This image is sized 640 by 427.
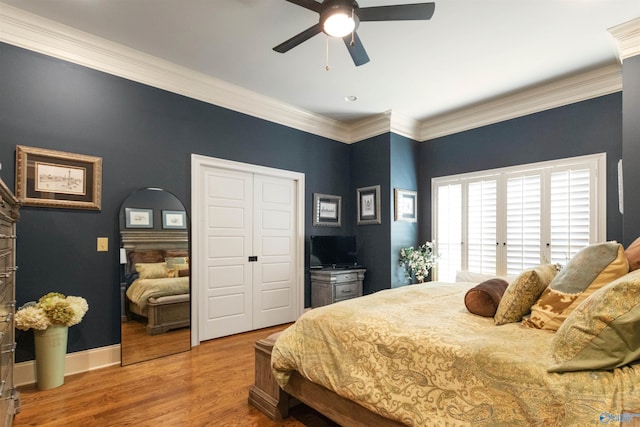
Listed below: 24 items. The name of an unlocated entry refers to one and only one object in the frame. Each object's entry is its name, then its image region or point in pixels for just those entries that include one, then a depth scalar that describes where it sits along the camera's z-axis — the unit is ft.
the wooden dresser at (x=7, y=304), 5.12
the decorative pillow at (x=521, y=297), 5.43
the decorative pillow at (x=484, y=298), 5.86
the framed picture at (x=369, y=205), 15.64
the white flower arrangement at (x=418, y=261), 15.05
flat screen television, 14.84
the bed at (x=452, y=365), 3.43
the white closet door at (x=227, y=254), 12.10
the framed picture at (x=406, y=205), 15.30
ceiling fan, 6.72
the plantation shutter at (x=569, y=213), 11.61
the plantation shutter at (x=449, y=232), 14.97
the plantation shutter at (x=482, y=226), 13.83
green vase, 8.10
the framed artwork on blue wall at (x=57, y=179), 8.62
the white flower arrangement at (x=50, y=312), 7.78
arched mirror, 9.94
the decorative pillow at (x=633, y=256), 4.93
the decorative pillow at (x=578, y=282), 4.74
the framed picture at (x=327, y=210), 15.42
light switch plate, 9.67
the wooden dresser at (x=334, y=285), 14.12
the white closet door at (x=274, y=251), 13.61
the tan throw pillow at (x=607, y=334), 3.46
